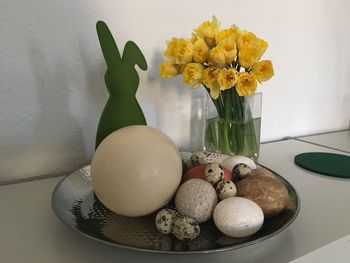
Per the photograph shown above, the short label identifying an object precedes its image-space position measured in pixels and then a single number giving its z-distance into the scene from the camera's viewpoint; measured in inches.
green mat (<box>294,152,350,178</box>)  26.4
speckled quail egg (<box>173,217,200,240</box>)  14.3
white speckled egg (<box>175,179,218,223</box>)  15.3
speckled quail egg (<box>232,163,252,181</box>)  18.0
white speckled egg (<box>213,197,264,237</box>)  14.6
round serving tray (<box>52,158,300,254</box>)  14.0
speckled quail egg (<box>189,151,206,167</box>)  19.9
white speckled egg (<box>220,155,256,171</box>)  19.6
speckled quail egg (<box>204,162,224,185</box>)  16.8
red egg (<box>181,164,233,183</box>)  17.6
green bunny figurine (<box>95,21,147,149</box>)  19.6
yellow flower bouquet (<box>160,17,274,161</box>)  21.8
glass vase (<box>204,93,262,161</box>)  25.0
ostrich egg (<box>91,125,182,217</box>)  15.1
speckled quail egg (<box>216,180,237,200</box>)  16.0
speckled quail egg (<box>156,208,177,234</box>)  14.9
